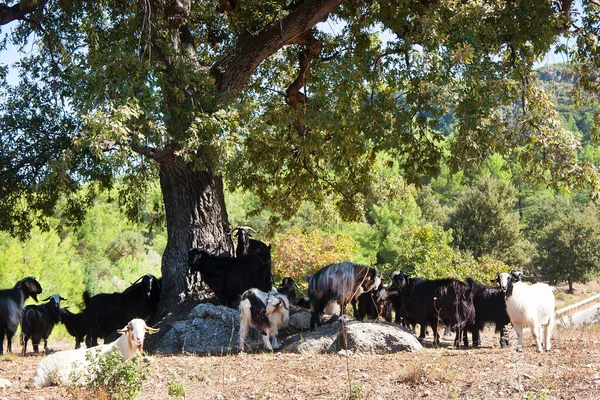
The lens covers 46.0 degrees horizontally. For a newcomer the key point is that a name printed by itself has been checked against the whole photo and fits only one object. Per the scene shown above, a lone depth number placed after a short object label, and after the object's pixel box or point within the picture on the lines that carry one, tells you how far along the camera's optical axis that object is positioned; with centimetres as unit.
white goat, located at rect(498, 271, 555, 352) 1031
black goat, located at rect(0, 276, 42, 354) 1340
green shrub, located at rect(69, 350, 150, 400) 723
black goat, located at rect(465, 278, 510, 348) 1188
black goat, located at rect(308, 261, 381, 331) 1146
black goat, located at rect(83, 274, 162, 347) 1331
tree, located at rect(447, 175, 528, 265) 4506
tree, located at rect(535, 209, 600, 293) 4684
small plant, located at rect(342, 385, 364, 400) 712
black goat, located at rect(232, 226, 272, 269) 1406
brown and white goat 1089
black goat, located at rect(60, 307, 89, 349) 1405
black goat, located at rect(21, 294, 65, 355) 1391
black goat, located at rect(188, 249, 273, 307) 1270
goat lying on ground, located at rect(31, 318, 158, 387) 850
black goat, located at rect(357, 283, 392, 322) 1316
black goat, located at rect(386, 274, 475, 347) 1181
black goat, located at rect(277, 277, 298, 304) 1452
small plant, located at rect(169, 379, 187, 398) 713
